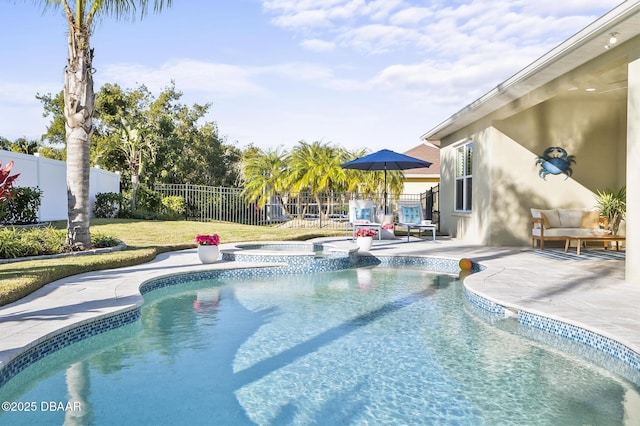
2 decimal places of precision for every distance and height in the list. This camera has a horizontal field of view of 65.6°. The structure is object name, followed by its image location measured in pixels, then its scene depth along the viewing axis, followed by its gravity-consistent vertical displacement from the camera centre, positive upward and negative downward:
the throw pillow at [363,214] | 15.23 -0.24
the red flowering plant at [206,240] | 9.73 -0.65
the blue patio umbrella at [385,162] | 14.62 +1.32
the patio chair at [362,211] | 15.23 -0.17
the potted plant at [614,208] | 11.30 -0.08
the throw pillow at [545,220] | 11.33 -0.35
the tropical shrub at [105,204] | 18.97 +0.14
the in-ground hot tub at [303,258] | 10.24 -1.10
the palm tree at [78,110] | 9.64 +1.92
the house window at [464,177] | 14.48 +0.86
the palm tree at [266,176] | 20.98 +1.30
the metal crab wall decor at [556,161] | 12.32 +1.10
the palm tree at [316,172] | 19.97 +1.40
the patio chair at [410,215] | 14.57 -0.27
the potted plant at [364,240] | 11.68 -0.80
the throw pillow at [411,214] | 14.59 -0.26
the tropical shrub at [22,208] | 12.55 +0.00
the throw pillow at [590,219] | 11.98 -0.34
